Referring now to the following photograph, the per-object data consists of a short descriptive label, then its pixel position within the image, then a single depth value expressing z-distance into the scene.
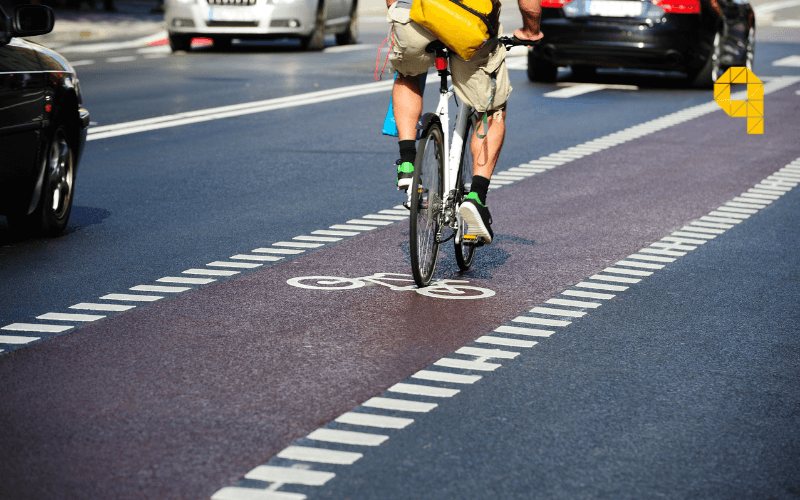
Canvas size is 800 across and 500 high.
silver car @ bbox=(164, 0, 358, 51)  41.37
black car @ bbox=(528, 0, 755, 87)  31.92
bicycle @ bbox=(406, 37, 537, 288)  11.84
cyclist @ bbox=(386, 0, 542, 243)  12.25
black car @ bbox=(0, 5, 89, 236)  13.53
